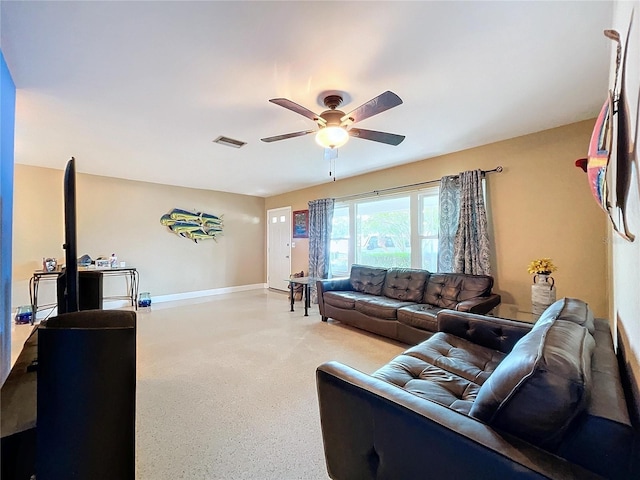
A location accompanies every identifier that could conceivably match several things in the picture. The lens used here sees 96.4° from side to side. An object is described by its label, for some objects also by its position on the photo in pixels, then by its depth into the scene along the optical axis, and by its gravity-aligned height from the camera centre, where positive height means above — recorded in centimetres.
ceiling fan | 226 +98
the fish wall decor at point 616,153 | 105 +37
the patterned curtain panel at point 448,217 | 388 +33
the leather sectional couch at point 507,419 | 81 -62
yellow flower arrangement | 299 -28
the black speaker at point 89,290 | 233 -38
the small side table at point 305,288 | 487 -82
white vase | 288 -54
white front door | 700 -12
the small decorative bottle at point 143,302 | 535 -110
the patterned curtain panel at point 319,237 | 568 +11
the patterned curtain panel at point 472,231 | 357 +13
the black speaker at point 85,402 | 104 -59
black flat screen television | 146 +2
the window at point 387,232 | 435 +16
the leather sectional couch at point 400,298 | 321 -76
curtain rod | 359 +88
